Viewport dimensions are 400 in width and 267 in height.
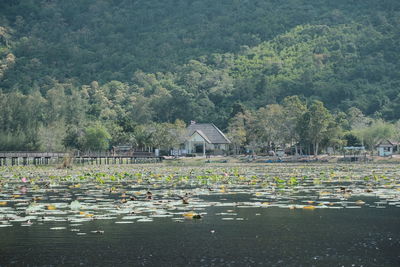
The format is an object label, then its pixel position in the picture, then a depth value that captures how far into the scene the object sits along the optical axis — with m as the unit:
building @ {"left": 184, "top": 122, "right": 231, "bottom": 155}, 117.31
